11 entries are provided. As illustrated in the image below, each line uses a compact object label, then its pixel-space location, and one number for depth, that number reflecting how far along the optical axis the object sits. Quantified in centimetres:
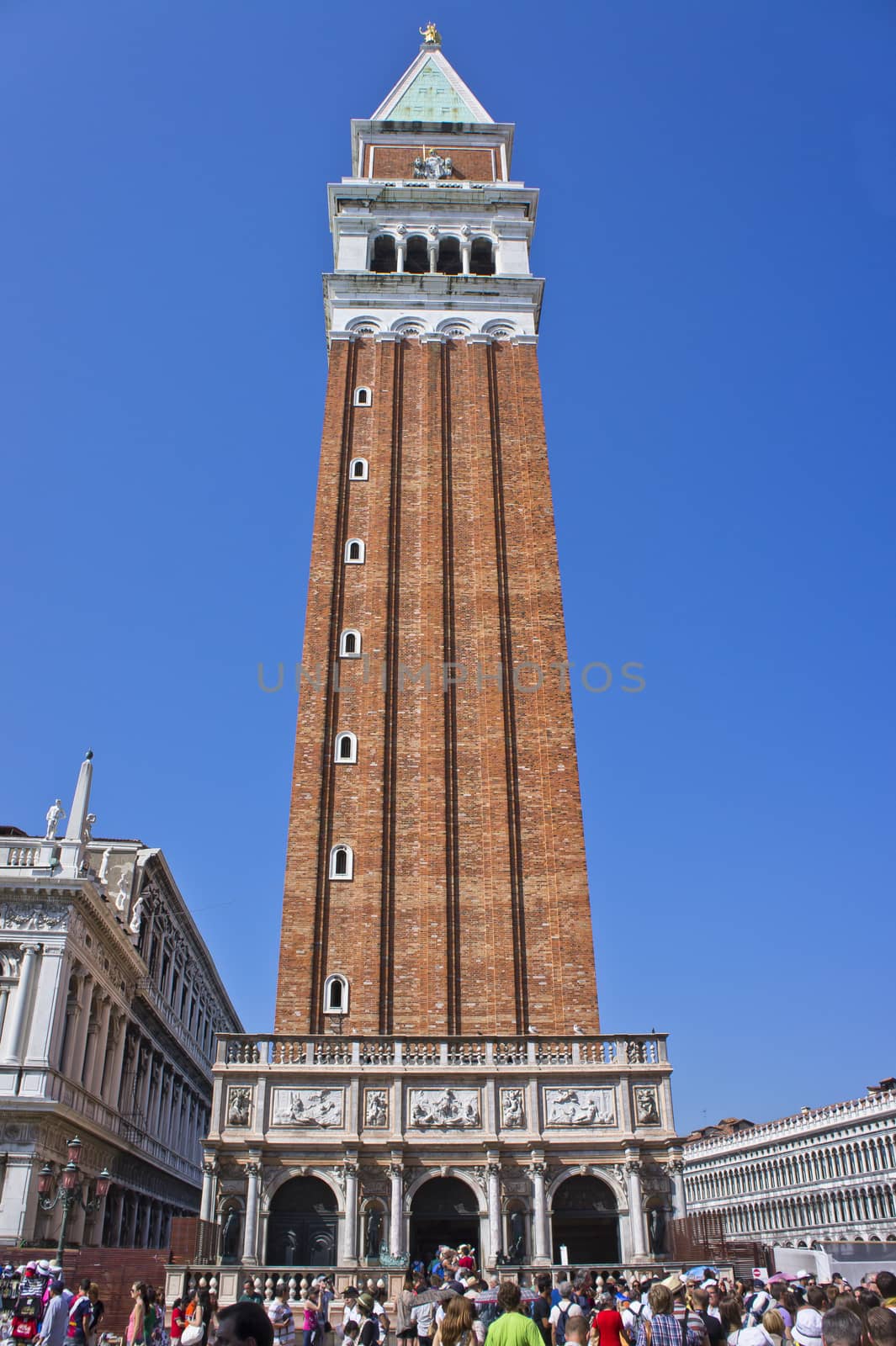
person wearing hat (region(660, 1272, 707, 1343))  1062
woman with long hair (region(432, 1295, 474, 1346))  1014
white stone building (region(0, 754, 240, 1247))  3331
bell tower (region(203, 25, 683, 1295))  2741
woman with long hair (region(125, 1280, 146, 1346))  1581
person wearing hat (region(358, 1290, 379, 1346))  1530
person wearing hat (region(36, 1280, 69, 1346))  1538
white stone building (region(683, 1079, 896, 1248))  6600
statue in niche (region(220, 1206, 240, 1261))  2606
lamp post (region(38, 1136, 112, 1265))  2577
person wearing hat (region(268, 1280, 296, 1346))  1643
